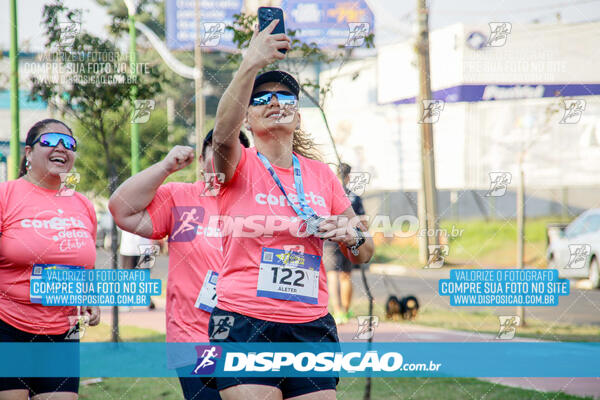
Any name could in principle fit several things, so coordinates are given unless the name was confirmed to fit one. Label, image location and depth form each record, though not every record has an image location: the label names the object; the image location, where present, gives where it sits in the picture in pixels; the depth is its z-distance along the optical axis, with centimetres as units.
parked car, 1263
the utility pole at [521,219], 803
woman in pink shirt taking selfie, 242
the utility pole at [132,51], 737
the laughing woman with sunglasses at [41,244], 348
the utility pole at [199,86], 917
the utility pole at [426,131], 627
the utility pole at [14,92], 703
